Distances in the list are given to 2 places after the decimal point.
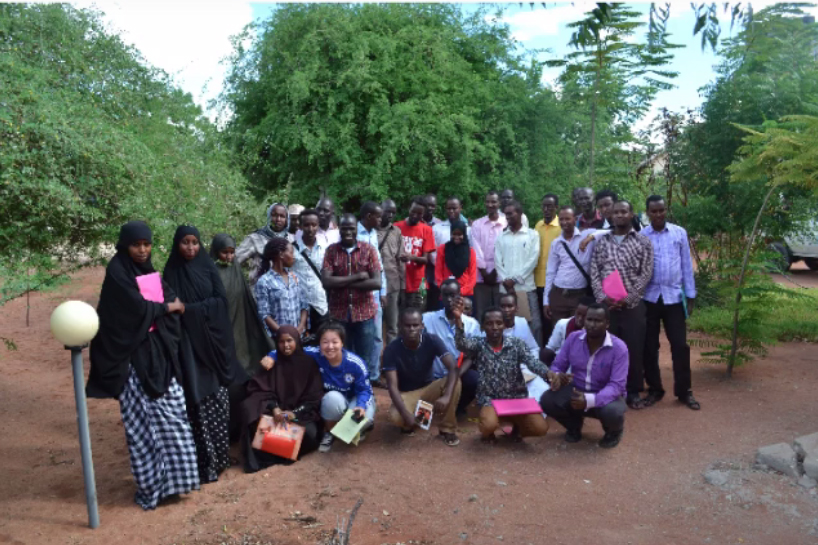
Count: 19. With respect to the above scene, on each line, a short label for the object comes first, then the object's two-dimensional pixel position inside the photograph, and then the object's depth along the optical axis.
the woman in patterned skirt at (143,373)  4.61
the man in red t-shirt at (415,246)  7.73
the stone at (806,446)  4.95
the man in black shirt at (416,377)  5.64
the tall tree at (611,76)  10.10
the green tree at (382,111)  10.77
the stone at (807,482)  4.71
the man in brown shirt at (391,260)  7.54
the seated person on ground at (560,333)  5.99
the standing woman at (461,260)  7.35
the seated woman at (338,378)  5.58
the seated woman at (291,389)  5.48
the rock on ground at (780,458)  4.87
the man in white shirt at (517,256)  7.25
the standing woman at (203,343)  5.00
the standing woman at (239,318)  5.68
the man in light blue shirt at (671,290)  6.20
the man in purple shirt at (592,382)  5.35
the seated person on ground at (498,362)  5.63
